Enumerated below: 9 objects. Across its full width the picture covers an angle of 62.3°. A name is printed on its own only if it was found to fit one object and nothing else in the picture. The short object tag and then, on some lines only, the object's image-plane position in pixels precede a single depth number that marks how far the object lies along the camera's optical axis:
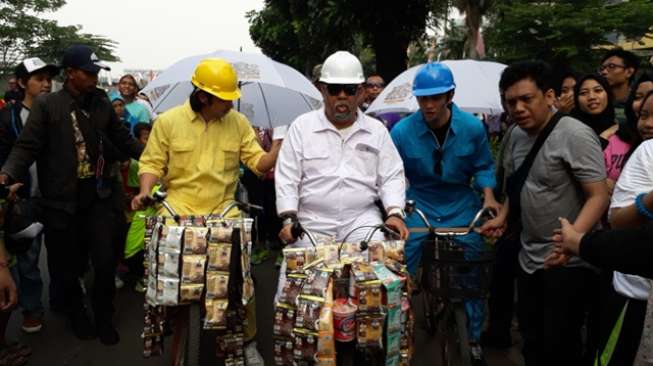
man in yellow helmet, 3.57
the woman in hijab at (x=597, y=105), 4.24
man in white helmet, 3.32
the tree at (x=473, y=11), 22.99
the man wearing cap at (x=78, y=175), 4.19
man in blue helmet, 3.80
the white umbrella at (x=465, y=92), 6.49
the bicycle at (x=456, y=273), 3.01
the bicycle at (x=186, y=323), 3.17
